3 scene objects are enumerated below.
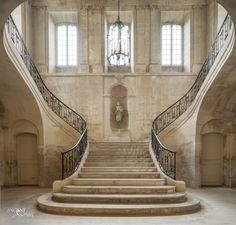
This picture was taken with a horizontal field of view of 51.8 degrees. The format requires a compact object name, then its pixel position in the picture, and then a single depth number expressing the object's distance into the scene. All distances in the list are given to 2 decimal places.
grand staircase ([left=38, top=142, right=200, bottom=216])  5.68
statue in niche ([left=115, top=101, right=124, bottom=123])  10.64
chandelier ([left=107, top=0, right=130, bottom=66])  6.73
